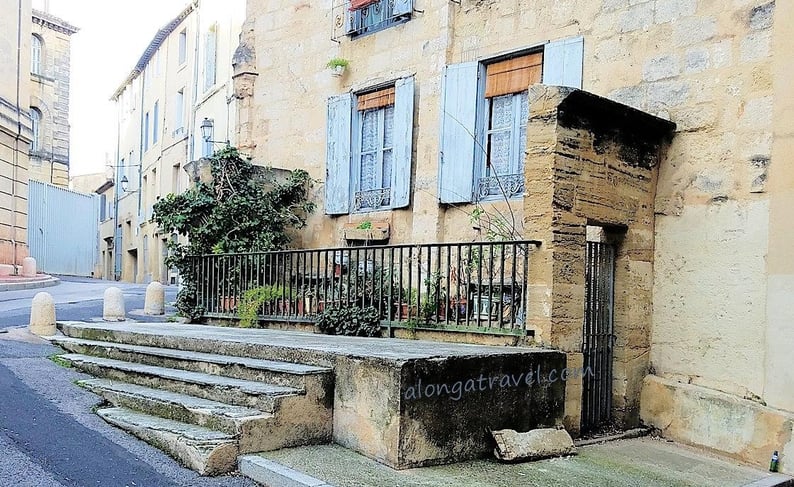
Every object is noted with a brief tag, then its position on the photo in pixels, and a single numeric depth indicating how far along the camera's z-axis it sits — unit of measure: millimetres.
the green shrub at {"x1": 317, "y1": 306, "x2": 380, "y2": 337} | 7664
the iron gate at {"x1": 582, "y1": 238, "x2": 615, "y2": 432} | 6598
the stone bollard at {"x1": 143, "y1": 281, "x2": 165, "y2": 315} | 13008
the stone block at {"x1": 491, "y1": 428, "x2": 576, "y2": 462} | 5227
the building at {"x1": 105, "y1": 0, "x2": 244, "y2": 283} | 18844
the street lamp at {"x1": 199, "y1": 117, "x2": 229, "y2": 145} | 16109
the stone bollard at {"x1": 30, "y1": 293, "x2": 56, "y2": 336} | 9586
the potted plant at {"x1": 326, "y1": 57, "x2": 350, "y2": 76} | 10500
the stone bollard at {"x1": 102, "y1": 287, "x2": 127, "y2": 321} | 11258
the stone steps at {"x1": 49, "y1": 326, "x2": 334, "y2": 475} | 5047
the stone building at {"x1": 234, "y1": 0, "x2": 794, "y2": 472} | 6102
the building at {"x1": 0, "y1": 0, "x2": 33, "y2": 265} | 20000
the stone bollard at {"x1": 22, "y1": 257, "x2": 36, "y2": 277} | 20734
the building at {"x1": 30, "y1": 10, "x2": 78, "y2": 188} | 33344
